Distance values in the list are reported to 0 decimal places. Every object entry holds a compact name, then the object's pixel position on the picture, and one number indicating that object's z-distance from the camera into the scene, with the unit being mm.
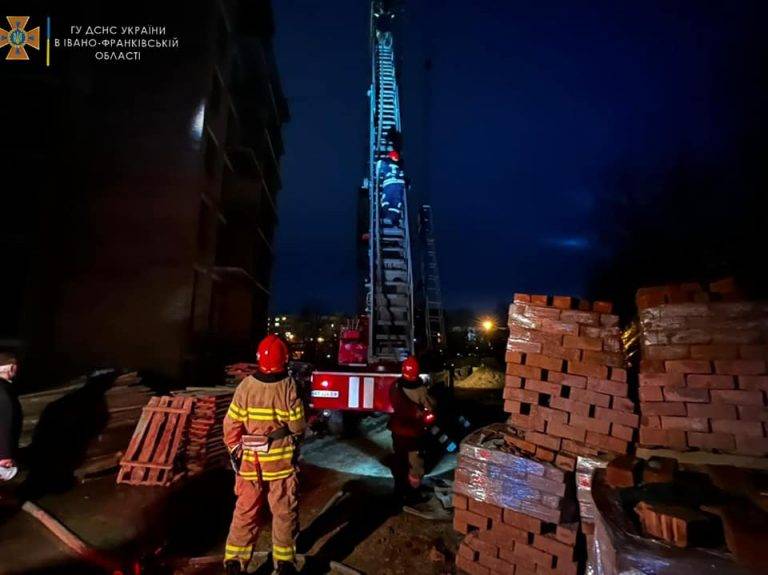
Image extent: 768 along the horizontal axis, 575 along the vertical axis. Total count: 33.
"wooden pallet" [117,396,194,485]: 5551
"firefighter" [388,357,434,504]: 5355
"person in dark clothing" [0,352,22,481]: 4020
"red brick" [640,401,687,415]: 3092
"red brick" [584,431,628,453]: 3295
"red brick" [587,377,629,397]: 3352
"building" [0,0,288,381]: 8477
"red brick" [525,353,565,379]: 3660
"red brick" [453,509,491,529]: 3695
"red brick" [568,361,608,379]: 3443
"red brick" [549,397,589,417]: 3463
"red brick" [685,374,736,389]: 2982
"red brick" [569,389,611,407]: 3399
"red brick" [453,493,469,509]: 3785
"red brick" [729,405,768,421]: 2883
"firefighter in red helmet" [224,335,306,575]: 3508
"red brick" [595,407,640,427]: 3281
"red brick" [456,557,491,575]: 3670
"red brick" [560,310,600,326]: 3588
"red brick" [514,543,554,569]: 3389
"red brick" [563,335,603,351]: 3525
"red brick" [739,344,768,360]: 2928
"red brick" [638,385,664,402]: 3164
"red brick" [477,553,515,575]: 3562
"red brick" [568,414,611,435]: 3367
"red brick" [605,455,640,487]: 2617
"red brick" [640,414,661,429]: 3156
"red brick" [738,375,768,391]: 2898
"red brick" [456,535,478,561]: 3732
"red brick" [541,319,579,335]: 3633
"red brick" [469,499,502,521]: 3627
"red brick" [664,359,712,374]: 3059
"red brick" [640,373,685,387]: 3117
